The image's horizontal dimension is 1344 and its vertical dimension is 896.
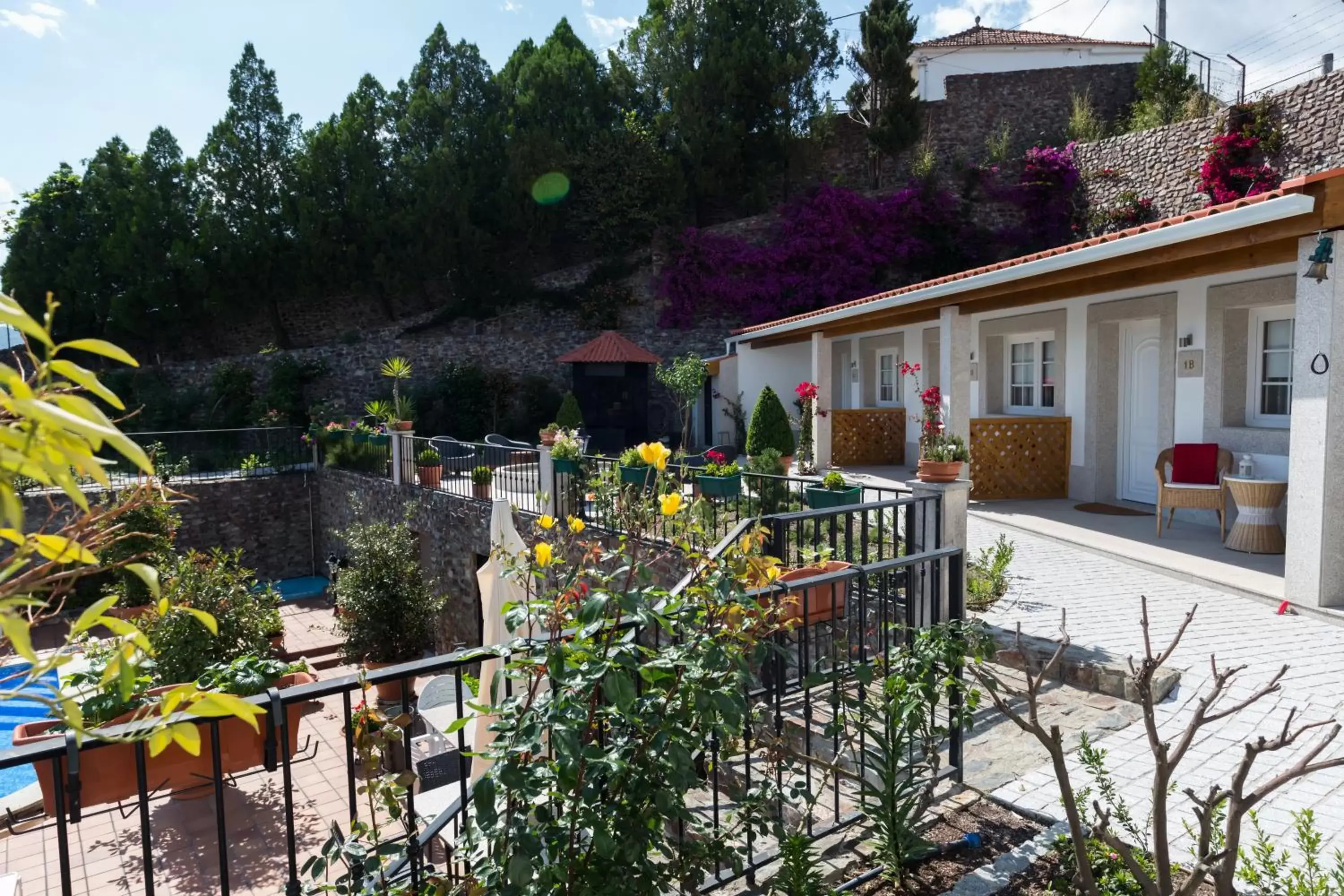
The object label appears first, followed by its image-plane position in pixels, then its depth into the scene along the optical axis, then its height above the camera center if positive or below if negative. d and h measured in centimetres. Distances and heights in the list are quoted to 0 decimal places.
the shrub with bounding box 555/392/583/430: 1873 -38
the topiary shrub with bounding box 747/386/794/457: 1267 -53
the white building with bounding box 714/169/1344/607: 539 +33
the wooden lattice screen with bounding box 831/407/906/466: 1477 -81
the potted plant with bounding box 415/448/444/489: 1330 -109
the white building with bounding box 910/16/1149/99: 2811 +1155
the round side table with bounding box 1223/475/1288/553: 701 -115
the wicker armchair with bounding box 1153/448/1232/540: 773 -106
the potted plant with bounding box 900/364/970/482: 551 -46
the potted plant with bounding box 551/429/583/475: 977 -69
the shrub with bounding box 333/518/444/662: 1028 -256
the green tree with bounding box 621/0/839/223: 2400 +937
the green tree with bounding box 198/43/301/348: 2392 +640
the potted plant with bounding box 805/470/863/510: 710 -91
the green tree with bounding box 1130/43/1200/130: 2102 +807
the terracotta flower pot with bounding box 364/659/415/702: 926 -335
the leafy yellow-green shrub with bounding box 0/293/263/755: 80 -15
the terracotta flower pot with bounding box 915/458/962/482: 548 -55
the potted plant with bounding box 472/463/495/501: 1180 -120
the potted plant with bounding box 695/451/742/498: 819 -86
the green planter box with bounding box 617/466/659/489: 846 -82
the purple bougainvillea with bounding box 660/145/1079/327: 2272 +393
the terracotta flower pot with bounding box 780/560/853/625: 419 -124
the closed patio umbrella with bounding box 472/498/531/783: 467 -128
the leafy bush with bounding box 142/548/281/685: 693 -204
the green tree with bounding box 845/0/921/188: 2391 +951
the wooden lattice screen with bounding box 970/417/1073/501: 1058 -90
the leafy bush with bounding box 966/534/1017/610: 603 -146
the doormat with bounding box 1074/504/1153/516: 951 -146
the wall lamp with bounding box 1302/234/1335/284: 515 +79
